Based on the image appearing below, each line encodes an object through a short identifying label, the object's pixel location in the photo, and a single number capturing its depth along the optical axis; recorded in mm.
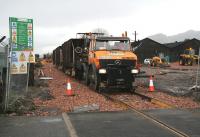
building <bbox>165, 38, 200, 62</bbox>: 53680
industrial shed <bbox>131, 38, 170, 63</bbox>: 53680
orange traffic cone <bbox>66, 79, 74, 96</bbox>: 10630
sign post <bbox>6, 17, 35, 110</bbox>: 9217
